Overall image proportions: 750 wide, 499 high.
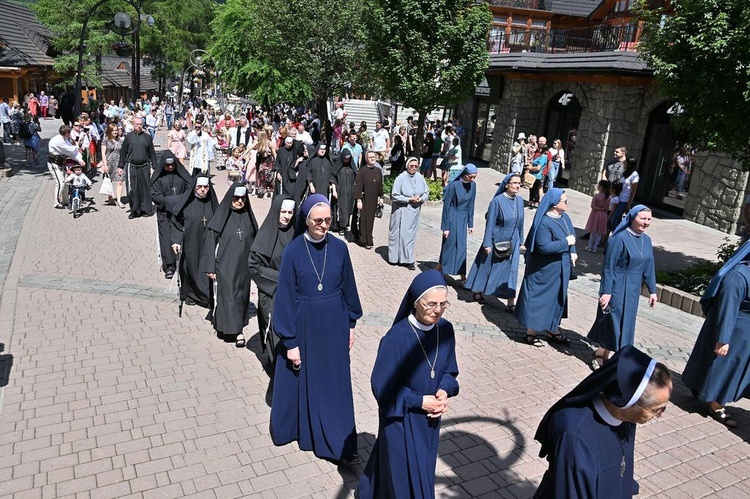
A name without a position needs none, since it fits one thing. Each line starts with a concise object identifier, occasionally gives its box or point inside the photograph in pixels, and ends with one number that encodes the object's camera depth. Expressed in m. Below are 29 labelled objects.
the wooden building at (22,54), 30.34
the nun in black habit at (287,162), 13.52
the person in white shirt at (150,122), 27.46
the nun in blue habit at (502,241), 8.32
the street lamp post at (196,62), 53.76
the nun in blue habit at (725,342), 5.66
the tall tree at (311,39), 21.77
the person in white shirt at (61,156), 12.94
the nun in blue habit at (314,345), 4.70
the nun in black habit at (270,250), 5.70
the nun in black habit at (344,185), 12.62
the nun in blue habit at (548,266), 7.12
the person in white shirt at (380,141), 22.44
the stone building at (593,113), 15.83
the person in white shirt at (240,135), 23.41
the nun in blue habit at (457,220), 9.48
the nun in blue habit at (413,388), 3.60
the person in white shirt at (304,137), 17.03
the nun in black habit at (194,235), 7.57
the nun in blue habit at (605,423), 2.75
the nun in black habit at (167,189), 9.21
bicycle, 12.89
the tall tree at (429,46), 15.38
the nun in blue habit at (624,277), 6.45
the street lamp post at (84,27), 19.97
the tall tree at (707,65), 8.36
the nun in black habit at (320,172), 12.54
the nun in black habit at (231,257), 6.63
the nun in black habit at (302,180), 12.38
